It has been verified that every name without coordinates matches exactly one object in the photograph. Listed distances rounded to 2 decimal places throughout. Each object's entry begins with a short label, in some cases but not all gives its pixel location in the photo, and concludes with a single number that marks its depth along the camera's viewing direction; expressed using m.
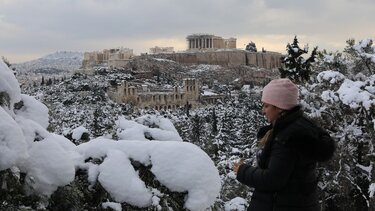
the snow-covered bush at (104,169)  3.50
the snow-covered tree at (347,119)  11.23
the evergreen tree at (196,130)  41.97
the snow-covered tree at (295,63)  18.16
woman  3.05
